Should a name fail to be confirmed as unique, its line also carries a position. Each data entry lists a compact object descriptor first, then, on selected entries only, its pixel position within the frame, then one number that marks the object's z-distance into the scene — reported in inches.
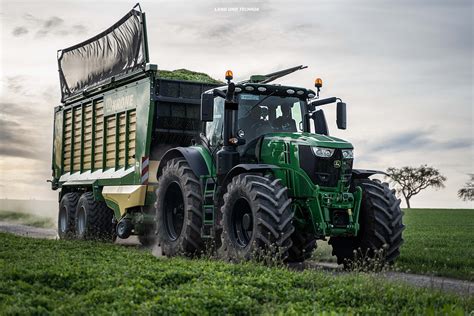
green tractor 455.8
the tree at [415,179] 3196.4
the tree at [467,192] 3245.6
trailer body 639.1
